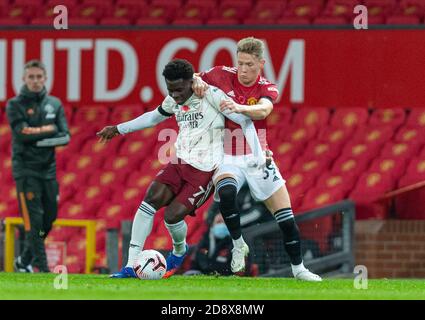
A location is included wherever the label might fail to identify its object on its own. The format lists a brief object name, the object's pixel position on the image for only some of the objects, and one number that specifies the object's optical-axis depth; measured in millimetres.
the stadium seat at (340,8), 16906
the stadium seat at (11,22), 17766
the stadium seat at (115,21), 17562
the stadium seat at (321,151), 16031
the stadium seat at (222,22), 17188
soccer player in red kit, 10656
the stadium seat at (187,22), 17312
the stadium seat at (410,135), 15656
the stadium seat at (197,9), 17500
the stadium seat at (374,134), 15922
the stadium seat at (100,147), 17297
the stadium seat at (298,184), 15305
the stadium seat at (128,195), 16250
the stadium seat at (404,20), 16594
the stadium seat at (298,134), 16359
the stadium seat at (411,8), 16781
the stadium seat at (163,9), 17625
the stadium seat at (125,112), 17203
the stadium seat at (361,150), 15812
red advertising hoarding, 16578
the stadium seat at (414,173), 15109
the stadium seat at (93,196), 16475
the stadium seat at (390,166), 15305
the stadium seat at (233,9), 17438
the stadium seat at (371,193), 14836
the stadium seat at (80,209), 16372
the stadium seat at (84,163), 17109
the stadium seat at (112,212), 15977
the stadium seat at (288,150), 16172
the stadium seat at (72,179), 16938
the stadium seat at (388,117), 16109
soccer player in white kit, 10703
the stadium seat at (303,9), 17141
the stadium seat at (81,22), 17594
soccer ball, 10727
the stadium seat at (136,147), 17031
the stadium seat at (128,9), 17734
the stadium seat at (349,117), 16328
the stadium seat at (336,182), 15289
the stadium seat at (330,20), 16828
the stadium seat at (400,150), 15492
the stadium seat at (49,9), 17922
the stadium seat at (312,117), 16484
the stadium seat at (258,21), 17109
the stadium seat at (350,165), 15594
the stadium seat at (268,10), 17297
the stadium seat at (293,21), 16984
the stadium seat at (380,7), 16888
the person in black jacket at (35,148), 13422
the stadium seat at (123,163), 16891
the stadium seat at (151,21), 17438
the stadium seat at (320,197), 15039
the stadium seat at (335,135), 16172
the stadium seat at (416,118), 15875
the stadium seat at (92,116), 17391
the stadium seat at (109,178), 16750
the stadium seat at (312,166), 15820
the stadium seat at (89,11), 17828
